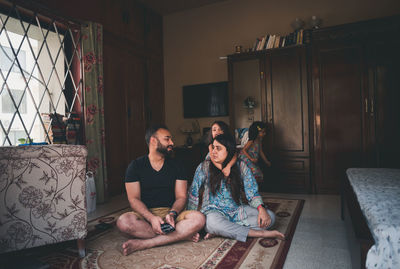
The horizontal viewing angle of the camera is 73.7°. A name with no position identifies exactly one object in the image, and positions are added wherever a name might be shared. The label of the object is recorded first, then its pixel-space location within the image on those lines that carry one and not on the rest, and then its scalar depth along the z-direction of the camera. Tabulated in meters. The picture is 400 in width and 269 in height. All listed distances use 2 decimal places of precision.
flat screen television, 4.27
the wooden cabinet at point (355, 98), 2.91
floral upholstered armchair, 1.44
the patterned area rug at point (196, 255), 1.51
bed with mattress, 0.90
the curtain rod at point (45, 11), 2.59
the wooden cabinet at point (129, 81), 3.58
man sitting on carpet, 1.68
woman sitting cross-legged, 1.79
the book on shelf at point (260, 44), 3.58
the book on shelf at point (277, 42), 3.48
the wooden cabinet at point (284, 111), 3.31
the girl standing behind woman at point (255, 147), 3.07
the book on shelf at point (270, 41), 3.51
